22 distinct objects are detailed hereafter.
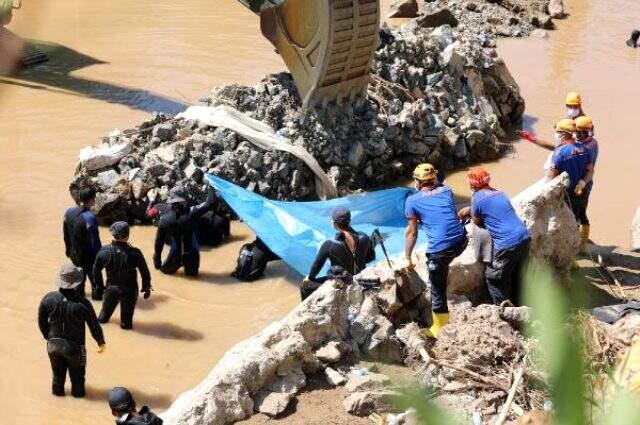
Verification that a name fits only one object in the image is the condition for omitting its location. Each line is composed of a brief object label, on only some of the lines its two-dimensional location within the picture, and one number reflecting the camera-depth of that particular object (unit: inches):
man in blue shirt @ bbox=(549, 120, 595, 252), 650.2
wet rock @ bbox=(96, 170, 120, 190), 800.9
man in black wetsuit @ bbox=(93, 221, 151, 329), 584.4
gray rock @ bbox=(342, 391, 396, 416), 416.8
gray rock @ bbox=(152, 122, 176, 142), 850.8
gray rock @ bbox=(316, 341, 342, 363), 450.3
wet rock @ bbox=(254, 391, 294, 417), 414.3
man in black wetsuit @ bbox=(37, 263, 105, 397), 489.7
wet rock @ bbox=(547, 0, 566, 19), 1688.0
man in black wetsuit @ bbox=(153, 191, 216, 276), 687.7
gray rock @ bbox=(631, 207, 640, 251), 757.9
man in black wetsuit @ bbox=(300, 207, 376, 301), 555.8
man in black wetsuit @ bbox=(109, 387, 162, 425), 387.0
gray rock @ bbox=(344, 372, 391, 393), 434.3
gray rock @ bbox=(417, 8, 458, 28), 1438.2
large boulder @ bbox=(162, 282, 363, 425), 398.6
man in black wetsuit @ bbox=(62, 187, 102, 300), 622.8
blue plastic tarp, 676.7
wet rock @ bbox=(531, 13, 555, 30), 1608.0
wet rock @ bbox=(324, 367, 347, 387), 441.4
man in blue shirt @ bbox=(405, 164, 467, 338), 524.1
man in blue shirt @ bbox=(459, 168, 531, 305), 545.3
